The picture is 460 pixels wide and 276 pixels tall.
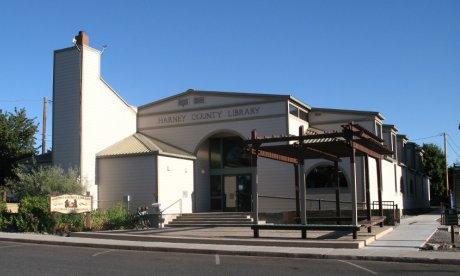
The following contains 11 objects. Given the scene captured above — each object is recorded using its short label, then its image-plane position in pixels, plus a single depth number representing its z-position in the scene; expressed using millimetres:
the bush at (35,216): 25469
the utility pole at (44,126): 43000
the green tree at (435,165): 63000
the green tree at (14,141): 32031
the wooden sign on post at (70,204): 24562
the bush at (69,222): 25062
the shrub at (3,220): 26594
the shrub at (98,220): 25219
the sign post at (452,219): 16281
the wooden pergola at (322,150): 18281
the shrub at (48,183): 27062
